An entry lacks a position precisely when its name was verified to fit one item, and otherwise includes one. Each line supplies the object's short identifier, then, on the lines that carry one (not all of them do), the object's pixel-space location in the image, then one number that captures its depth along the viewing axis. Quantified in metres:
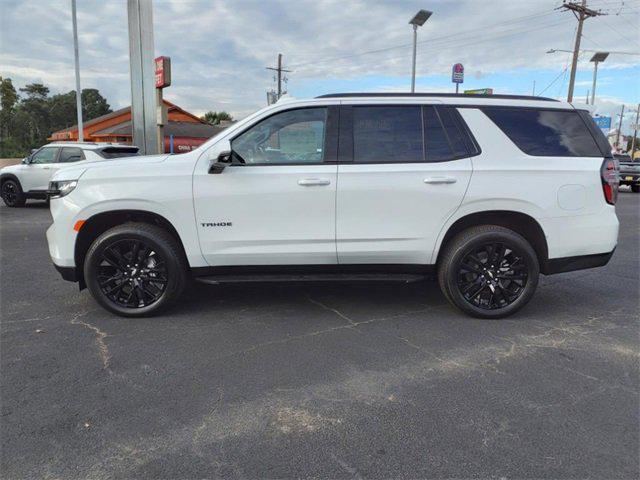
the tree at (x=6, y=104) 63.25
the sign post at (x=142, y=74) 14.17
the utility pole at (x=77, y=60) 22.95
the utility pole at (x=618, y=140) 58.30
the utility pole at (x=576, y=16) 31.80
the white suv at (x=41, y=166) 12.48
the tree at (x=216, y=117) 61.25
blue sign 53.08
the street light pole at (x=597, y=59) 44.36
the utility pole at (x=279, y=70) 49.78
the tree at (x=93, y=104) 80.29
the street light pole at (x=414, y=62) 24.20
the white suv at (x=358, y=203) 4.37
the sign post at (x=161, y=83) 15.34
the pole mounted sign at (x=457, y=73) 26.17
